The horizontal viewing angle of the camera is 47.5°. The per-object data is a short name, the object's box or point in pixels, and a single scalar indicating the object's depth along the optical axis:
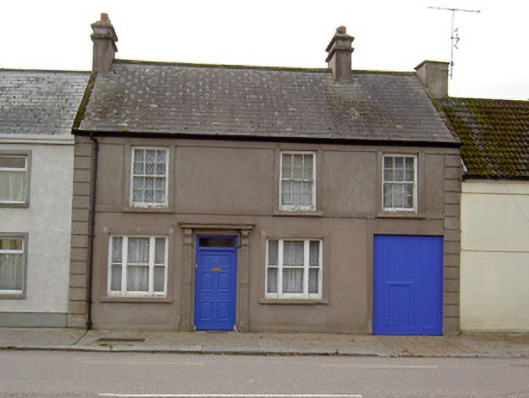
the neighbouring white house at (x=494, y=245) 16.11
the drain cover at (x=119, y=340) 13.83
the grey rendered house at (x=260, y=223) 15.54
